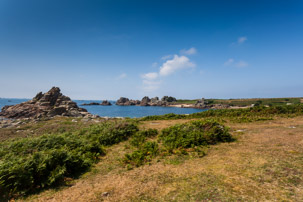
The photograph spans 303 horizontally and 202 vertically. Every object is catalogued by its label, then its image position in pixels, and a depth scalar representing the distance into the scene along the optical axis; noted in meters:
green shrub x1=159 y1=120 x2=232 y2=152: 9.73
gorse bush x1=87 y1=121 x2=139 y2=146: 11.66
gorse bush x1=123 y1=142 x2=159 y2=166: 7.57
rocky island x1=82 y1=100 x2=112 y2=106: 169.38
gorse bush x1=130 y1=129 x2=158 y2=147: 11.08
